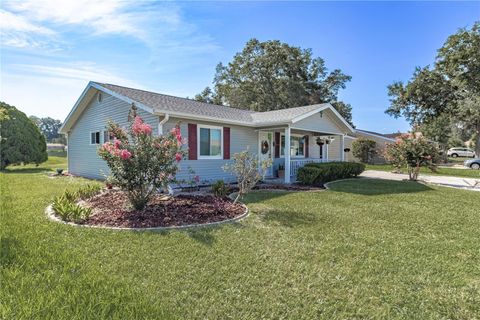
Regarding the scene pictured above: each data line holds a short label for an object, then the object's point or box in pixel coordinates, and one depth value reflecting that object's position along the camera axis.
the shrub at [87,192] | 8.23
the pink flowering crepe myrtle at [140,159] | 6.12
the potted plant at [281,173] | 14.23
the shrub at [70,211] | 5.59
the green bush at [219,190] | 8.49
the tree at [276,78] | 31.31
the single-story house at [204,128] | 10.24
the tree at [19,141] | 18.49
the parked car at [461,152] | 39.44
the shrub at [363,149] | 25.09
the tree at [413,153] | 12.88
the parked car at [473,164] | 22.77
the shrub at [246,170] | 7.23
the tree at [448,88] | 23.17
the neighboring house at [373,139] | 26.62
